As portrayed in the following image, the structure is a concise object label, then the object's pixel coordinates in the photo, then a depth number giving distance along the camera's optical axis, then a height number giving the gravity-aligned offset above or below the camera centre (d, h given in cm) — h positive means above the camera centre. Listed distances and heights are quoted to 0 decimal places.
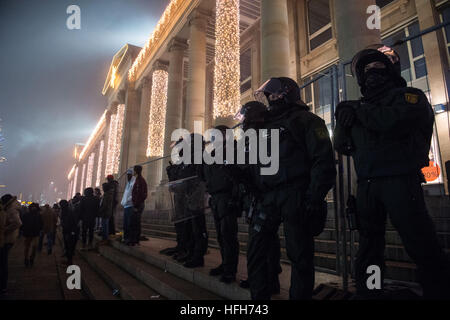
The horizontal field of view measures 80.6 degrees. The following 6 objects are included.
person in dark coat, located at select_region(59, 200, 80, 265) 664 -57
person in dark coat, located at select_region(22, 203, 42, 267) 757 -60
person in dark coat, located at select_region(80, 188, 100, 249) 812 -1
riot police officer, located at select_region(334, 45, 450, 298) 166 +30
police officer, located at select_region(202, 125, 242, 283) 290 -4
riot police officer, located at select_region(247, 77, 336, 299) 183 +13
